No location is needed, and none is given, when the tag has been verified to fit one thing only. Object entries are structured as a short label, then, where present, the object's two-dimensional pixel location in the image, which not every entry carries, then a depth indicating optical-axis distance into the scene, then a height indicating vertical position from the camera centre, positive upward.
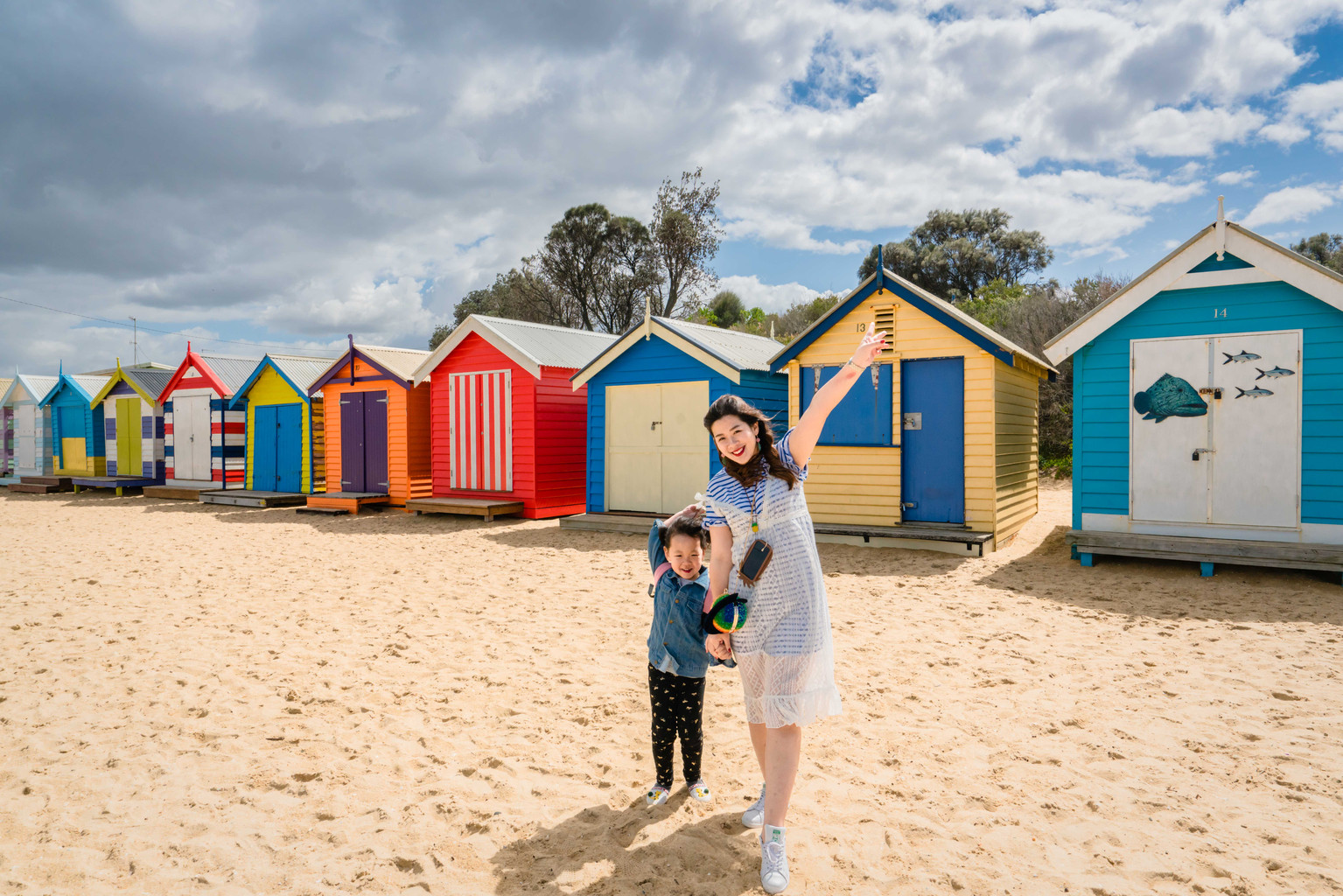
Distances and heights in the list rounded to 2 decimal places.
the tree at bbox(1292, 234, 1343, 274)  32.11 +7.82
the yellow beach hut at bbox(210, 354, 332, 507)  17.31 +0.10
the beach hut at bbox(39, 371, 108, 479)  22.08 +0.39
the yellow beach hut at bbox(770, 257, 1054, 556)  9.92 +0.09
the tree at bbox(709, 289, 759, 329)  38.03 +6.32
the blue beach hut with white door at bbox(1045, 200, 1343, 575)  7.95 +0.22
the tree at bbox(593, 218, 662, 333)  35.22 +7.42
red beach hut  13.83 +0.28
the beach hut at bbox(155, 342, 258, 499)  18.89 +0.30
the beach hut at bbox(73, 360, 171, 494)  20.67 +0.35
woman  2.74 -0.54
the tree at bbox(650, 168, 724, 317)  34.53 +8.83
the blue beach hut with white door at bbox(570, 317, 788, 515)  11.91 +0.50
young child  3.17 -0.82
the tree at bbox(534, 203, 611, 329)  35.88 +8.49
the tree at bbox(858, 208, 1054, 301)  39.06 +8.94
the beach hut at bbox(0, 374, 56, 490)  23.55 +0.51
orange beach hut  15.90 +0.19
